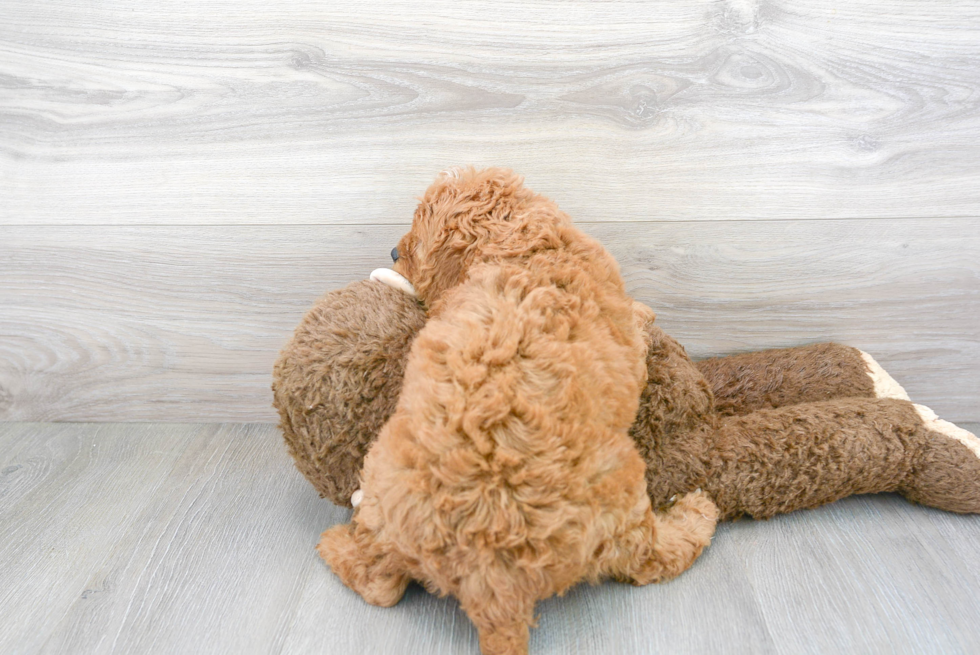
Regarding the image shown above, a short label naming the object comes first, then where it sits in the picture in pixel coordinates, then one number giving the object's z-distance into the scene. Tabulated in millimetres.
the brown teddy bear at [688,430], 820
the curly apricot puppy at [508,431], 636
